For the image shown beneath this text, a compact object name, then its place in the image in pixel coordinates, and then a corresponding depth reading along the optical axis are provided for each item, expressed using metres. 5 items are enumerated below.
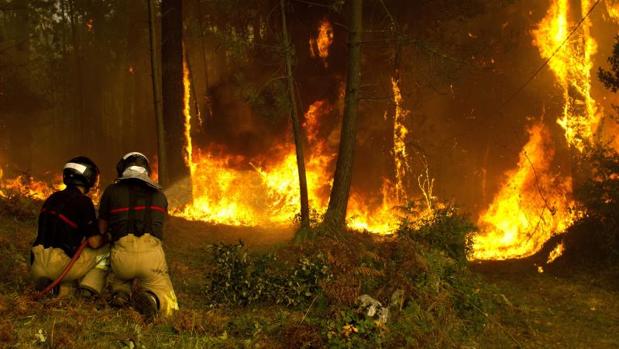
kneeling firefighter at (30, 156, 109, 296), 6.04
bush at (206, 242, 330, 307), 7.10
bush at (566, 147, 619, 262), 11.66
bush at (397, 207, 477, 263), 9.84
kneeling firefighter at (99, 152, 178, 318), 5.88
